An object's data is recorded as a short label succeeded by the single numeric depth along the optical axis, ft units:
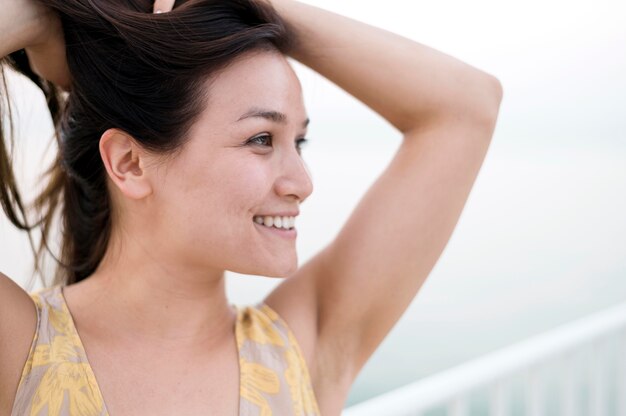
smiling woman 3.31
